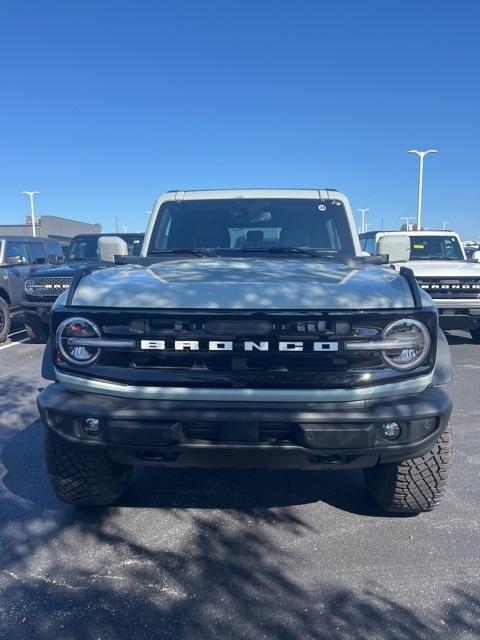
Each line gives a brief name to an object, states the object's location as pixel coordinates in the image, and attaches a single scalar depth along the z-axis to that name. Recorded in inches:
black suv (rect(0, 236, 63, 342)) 395.9
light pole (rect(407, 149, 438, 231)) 1196.5
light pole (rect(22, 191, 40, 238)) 1630.5
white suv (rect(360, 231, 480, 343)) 335.9
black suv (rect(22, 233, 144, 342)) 360.5
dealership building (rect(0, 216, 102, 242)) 1766.7
